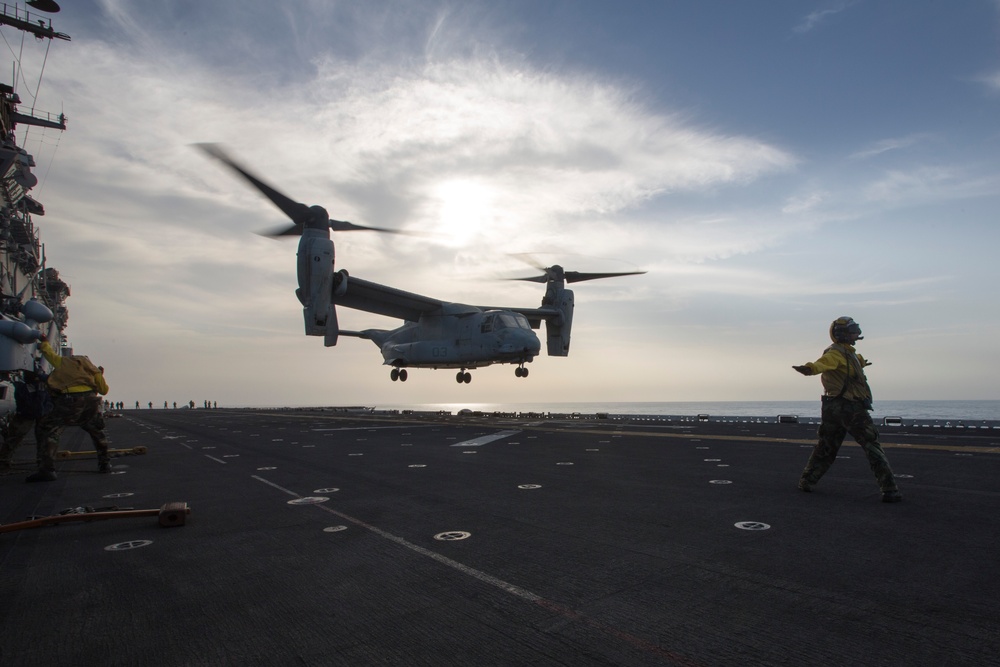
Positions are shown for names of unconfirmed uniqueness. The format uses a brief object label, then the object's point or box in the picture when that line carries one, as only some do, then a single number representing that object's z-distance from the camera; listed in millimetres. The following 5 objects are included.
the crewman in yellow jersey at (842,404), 6863
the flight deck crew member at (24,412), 11203
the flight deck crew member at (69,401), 10203
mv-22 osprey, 25156
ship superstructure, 16219
